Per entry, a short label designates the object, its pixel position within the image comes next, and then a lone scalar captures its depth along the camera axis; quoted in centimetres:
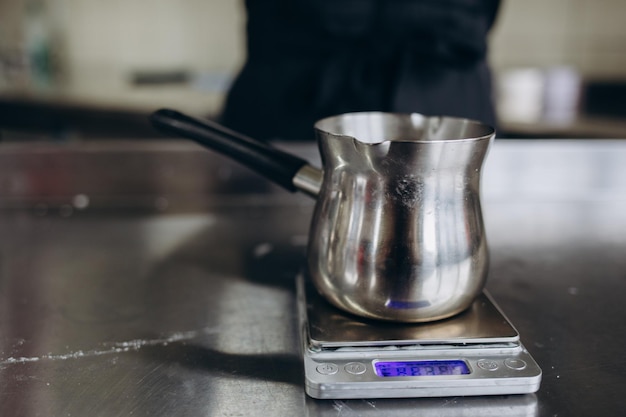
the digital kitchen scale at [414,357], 41
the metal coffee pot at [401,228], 45
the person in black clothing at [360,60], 93
